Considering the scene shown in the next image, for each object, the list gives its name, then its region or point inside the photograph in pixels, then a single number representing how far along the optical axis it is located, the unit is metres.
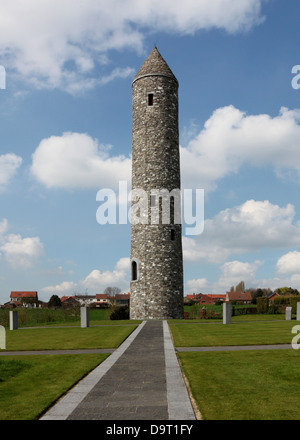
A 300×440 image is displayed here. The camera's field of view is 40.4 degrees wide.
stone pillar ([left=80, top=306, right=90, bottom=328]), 23.03
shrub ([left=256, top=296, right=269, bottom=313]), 38.00
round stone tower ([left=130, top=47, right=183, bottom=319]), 30.41
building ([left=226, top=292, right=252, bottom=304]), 102.19
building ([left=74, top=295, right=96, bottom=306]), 99.51
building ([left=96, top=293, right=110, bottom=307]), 118.31
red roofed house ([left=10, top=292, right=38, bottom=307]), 89.69
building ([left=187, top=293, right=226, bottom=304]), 111.56
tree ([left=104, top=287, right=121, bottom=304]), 111.75
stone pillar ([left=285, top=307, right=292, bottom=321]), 26.33
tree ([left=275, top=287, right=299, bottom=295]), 105.56
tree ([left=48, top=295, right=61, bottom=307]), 64.30
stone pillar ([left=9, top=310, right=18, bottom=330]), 23.25
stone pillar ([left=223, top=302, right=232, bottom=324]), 24.39
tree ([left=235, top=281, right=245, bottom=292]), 130.02
